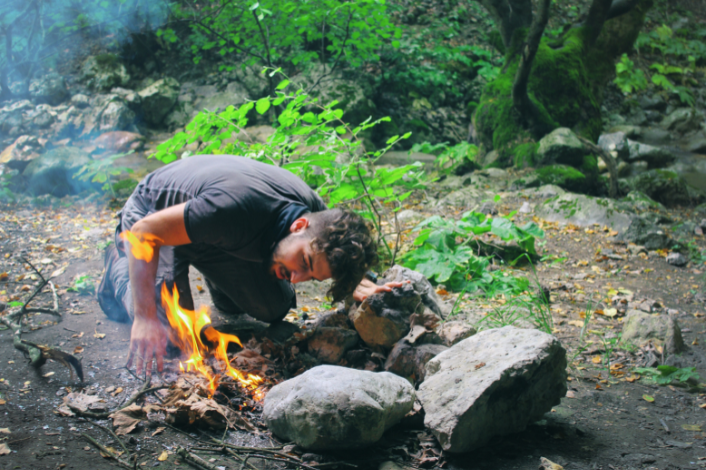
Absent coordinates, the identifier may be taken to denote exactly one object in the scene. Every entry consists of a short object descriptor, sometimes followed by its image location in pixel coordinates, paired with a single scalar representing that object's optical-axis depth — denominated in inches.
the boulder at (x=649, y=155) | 317.4
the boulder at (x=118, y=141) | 319.3
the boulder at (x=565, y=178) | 239.6
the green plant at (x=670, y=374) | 85.5
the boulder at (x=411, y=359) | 86.4
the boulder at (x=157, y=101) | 360.2
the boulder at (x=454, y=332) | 92.3
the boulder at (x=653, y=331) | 97.0
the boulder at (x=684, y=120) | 399.9
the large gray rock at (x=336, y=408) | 63.6
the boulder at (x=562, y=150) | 248.8
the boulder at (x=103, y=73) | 370.6
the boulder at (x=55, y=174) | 246.4
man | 76.4
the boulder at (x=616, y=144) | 315.0
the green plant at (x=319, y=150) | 119.2
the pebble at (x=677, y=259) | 157.8
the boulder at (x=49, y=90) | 349.7
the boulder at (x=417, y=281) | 105.0
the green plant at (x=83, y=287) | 122.3
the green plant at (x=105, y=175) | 232.2
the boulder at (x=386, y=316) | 93.4
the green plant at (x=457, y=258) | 132.3
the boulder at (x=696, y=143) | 361.7
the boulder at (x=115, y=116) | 334.0
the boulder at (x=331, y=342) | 92.7
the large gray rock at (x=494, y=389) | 65.0
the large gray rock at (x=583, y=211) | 186.1
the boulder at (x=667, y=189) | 239.6
